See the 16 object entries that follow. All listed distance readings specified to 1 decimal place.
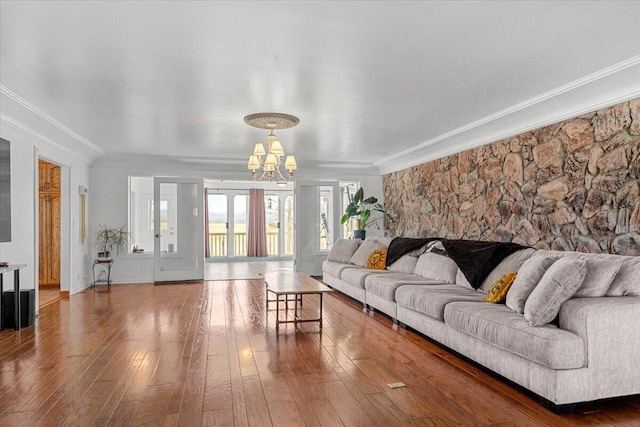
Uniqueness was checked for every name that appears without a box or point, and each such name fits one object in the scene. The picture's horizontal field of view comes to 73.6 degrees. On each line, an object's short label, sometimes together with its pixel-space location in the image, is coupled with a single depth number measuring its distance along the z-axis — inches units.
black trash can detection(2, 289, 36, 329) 179.9
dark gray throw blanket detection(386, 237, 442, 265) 238.7
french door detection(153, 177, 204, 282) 326.6
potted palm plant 341.1
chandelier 185.3
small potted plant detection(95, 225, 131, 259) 313.3
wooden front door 287.7
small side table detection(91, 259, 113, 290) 303.4
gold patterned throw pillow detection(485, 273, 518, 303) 143.3
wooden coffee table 181.2
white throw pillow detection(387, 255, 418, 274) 232.5
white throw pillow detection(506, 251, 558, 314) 126.5
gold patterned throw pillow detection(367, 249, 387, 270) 254.1
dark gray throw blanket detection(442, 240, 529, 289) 173.3
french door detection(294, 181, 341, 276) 356.5
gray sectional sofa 103.4
